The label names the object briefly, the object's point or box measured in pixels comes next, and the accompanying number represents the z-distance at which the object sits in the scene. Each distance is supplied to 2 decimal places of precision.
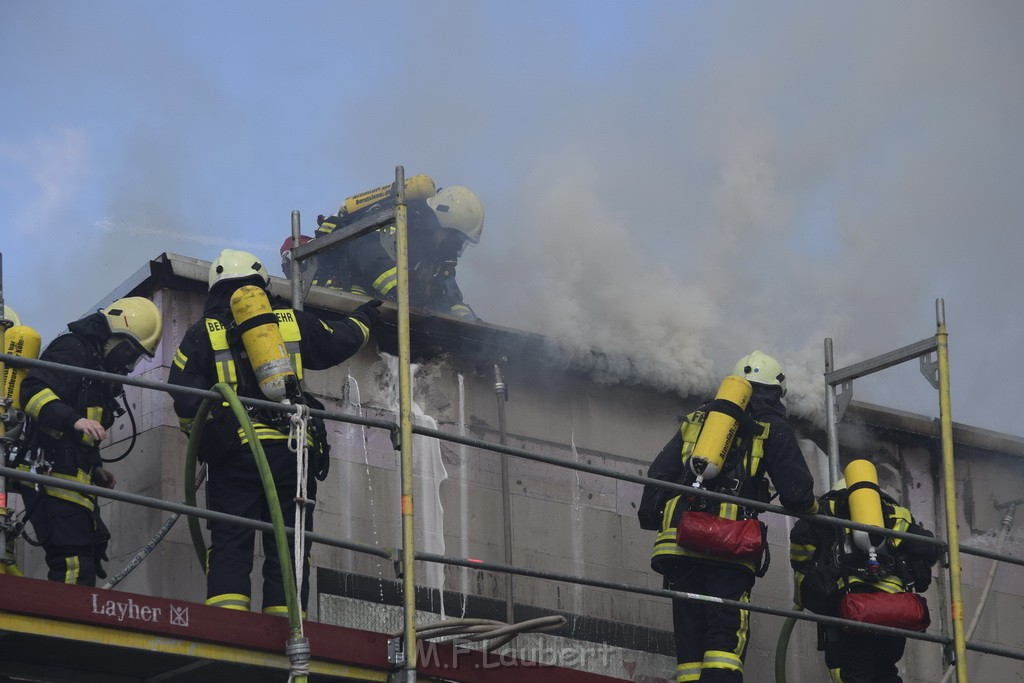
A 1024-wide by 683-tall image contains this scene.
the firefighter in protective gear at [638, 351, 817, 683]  15.92
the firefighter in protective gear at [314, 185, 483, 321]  22.03
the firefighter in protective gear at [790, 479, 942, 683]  16.75
